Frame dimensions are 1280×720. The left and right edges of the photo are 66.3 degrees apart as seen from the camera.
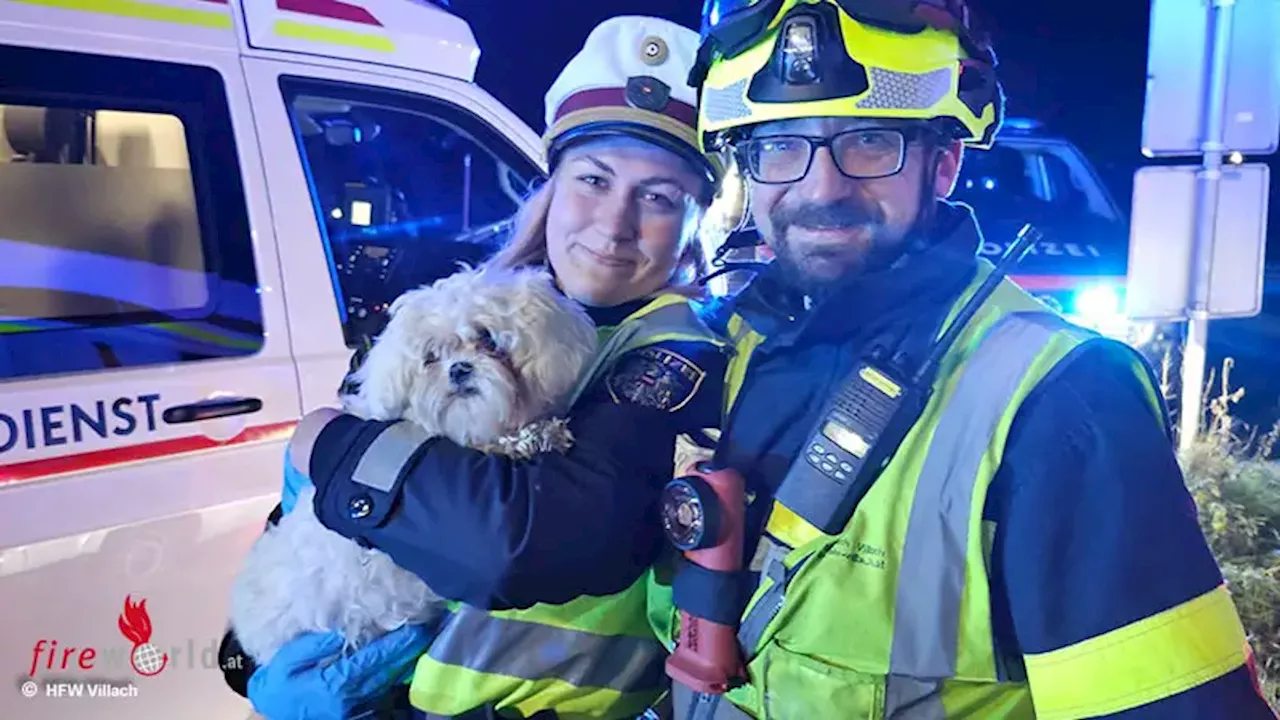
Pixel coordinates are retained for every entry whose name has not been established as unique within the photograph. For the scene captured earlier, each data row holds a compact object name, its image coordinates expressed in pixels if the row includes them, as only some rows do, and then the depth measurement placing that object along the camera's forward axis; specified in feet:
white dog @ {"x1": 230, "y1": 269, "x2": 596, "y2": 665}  6.31
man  3.74
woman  4.70
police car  18.34
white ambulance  7.44
